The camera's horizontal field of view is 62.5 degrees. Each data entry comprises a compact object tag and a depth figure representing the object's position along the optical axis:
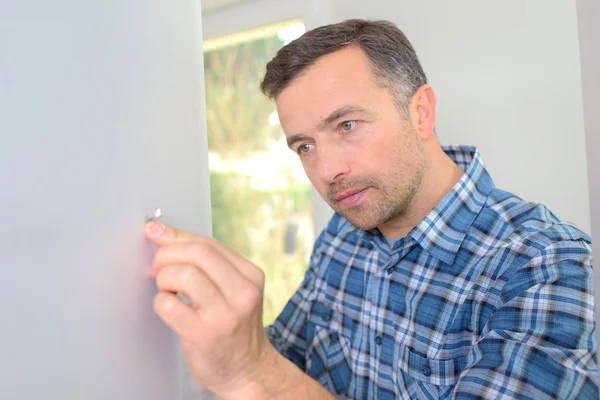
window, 2.03
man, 0.64
